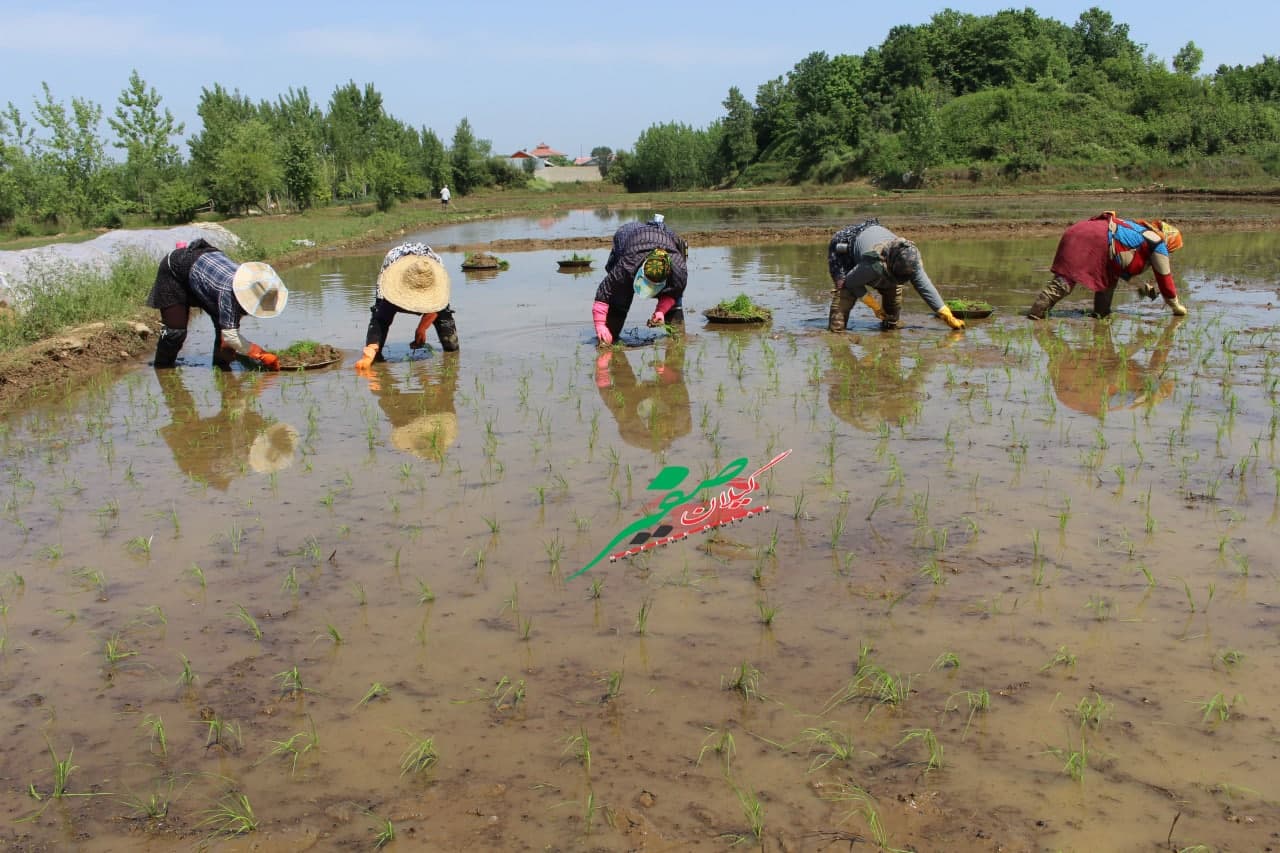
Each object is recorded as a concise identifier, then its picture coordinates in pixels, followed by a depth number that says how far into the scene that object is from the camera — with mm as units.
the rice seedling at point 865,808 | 2426
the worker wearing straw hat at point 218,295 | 7984
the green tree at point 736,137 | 61750
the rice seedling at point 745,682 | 3076
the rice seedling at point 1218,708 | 2838
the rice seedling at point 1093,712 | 2844
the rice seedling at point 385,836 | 2479
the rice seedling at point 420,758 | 2764
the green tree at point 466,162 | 55562
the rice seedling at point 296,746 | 2846
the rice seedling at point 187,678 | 3246
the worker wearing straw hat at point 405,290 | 8211
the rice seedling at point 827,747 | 2732
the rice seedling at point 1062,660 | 3156
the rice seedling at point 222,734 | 2924
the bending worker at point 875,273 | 8734
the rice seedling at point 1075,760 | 2615
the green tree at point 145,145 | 33344
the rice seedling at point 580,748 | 2760
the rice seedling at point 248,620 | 3562
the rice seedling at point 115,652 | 3408
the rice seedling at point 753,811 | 2453
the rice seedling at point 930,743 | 2691
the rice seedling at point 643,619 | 3492
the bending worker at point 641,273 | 8602
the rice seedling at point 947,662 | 3184
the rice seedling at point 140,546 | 4349
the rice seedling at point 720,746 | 2773
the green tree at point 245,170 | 33781
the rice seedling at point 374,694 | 3117
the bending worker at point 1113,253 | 9133
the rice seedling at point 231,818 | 2549
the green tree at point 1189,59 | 52750
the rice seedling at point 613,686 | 3094
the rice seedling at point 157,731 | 2902
